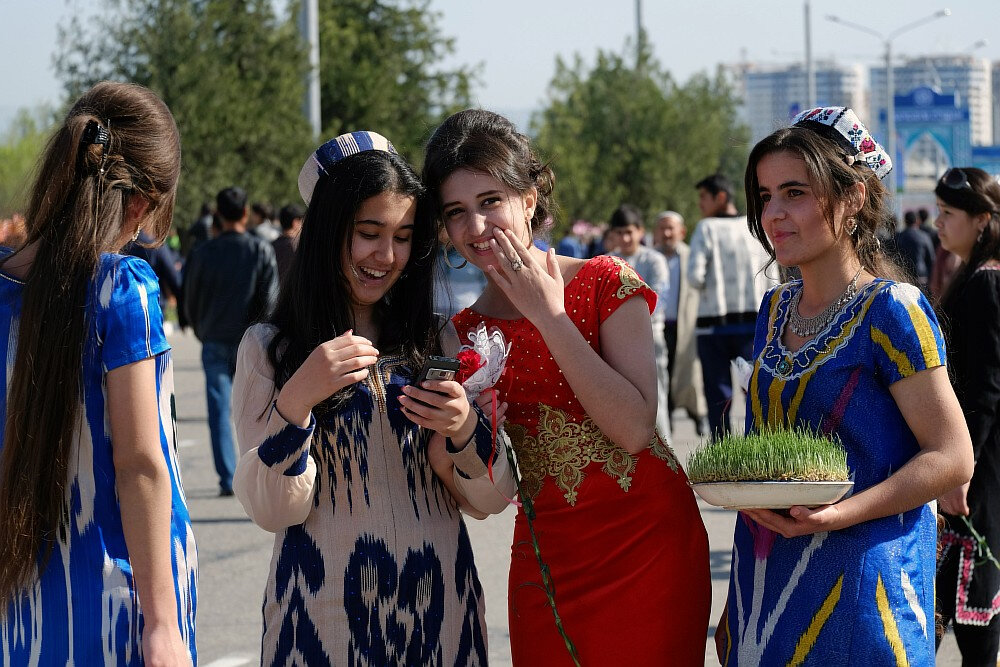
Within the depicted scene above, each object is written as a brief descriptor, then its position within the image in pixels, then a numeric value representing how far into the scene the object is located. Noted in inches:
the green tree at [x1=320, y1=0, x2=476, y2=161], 1353.3
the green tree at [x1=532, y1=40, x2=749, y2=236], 1546.5
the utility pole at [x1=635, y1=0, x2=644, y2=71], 1583.4
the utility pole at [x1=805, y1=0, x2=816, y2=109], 1909.4
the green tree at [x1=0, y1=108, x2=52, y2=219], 2223.5
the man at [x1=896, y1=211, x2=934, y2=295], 628.4
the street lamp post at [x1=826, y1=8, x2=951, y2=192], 1929.4
